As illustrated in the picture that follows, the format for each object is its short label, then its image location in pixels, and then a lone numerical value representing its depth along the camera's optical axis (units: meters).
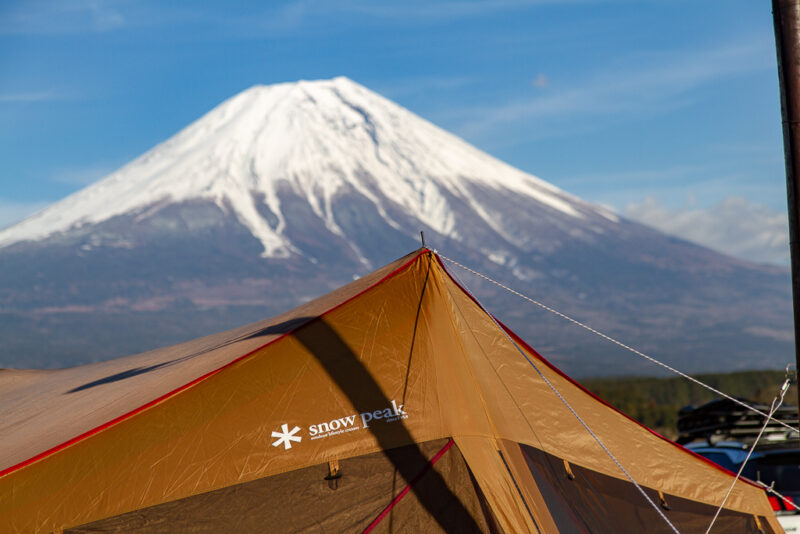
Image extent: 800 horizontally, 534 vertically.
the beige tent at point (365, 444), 5.62
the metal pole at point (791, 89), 5.05
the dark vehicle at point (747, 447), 7.77
